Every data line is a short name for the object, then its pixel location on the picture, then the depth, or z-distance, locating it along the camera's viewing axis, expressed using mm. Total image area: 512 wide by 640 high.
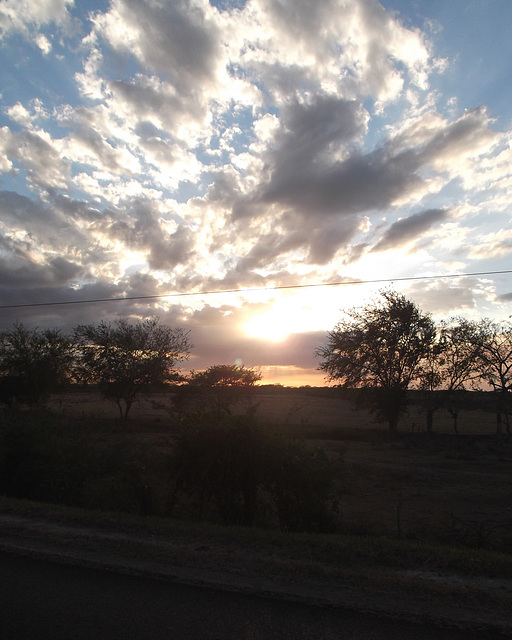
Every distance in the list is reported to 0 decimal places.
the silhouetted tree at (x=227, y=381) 36375
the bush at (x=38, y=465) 12109
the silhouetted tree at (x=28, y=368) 40062
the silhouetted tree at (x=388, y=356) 34500
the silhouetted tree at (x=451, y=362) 34406
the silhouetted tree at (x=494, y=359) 32719
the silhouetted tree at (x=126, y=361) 39094
